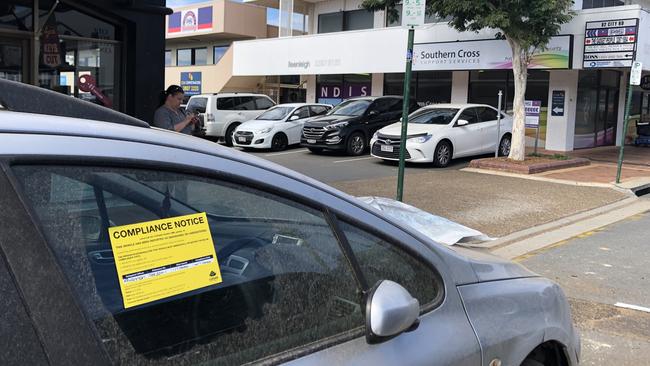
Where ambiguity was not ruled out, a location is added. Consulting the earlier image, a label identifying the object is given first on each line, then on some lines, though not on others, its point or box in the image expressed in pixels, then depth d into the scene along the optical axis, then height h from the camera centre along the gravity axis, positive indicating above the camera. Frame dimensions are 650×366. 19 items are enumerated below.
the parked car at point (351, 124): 17.14 -0.42
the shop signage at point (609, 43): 16.12 +2.13
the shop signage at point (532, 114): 15.83 +0.08
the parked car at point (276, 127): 18.12 -0.65
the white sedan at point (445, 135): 14.98 -0.54
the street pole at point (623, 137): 12.30 -0.36
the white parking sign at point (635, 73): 12.23 +0.98
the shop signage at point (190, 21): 33.41 +4.70
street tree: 14.01 +2.26
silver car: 1.33 -0.46
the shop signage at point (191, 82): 33.22 +1.17
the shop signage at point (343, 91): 24.84 +0.78
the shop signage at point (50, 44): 7.43 +0.65
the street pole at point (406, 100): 6.47 +0.13
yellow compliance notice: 1.52 -0.41
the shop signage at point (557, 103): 19.44 +0.48
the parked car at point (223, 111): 19.86 -0.23
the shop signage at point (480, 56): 17.64 +1.88
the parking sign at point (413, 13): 6.29 +1.04
